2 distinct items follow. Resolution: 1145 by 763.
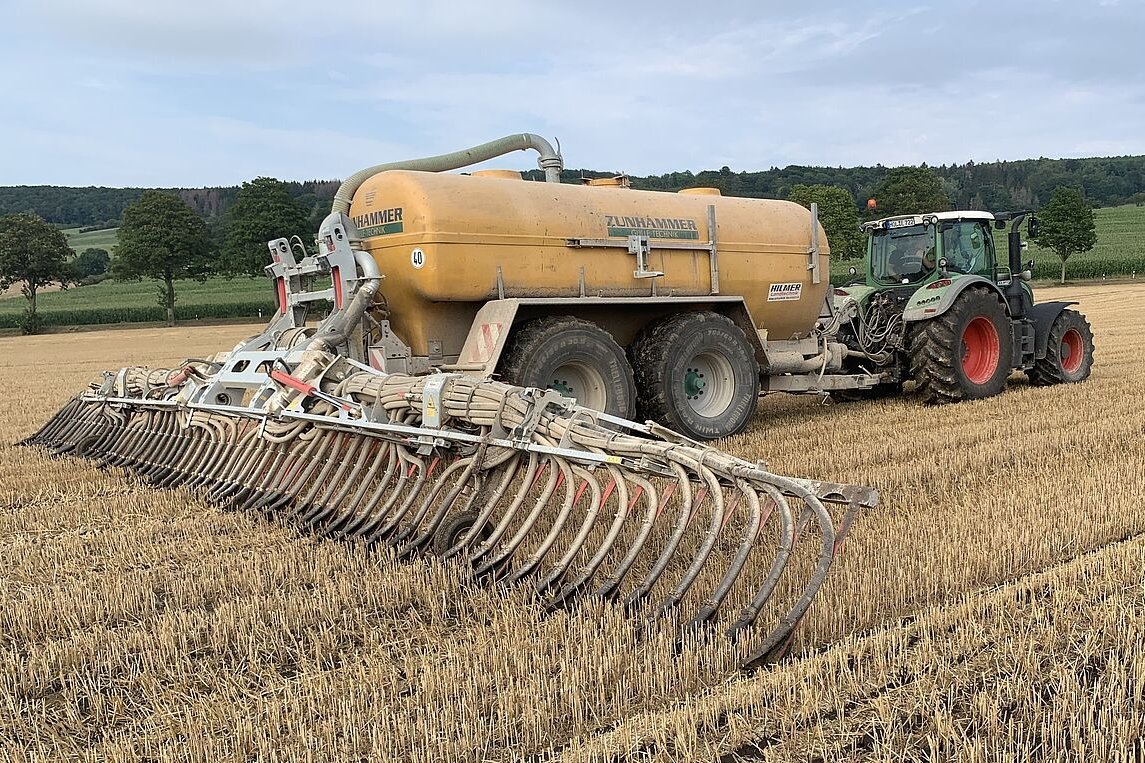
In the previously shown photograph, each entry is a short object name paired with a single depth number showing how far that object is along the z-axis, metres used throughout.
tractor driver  9.09
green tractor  8.39
